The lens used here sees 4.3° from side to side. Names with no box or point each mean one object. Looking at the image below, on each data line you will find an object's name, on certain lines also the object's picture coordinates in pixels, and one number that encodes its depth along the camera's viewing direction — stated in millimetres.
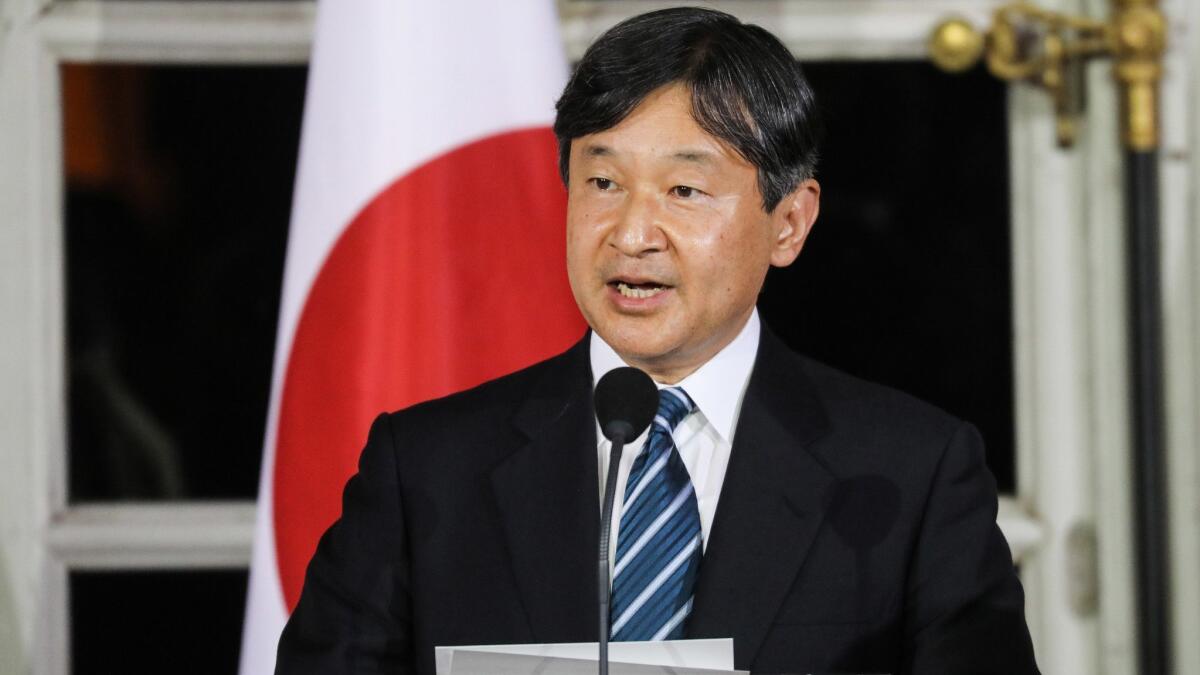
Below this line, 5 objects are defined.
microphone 10651
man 10837
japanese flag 11214
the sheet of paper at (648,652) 10662
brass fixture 11392
